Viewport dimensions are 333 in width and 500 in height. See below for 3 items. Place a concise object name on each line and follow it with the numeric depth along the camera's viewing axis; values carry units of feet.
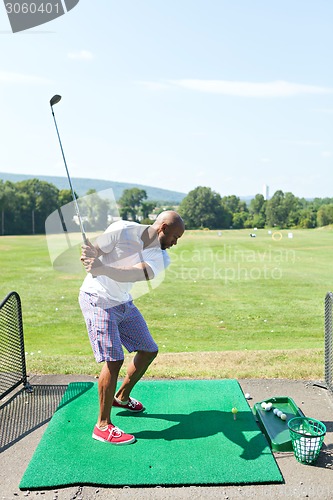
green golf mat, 9.86
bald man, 10.50
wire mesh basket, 10.27
